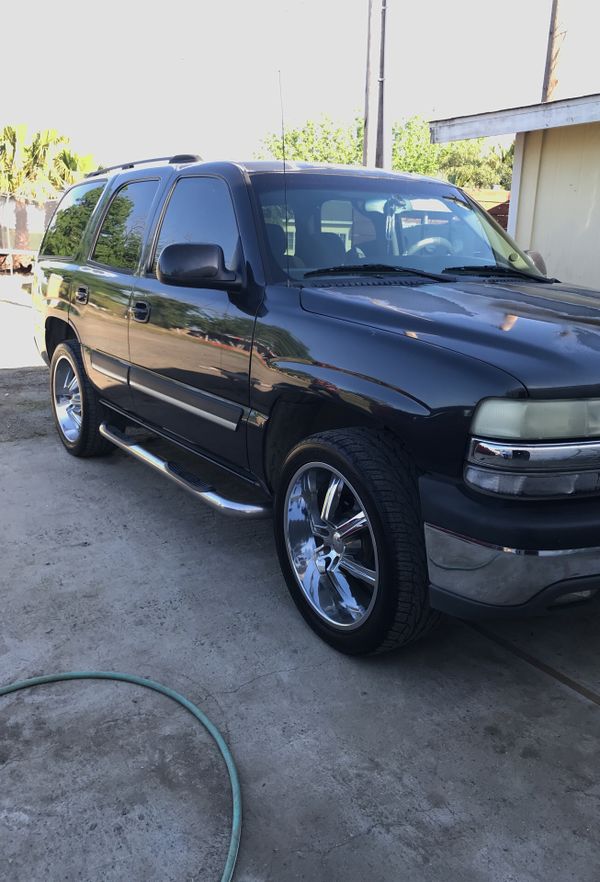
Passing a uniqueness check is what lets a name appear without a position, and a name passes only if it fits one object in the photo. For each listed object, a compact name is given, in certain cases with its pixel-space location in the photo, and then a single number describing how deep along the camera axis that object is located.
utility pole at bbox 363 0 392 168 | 9.65
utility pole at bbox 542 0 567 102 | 15.66
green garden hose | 2.05
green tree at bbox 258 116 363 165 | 49.22
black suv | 2.28
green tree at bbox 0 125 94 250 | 24.09
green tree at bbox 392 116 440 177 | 51.56
